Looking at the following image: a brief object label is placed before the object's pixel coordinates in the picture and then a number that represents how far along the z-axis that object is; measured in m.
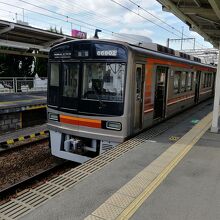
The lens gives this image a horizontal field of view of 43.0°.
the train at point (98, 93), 5.76
